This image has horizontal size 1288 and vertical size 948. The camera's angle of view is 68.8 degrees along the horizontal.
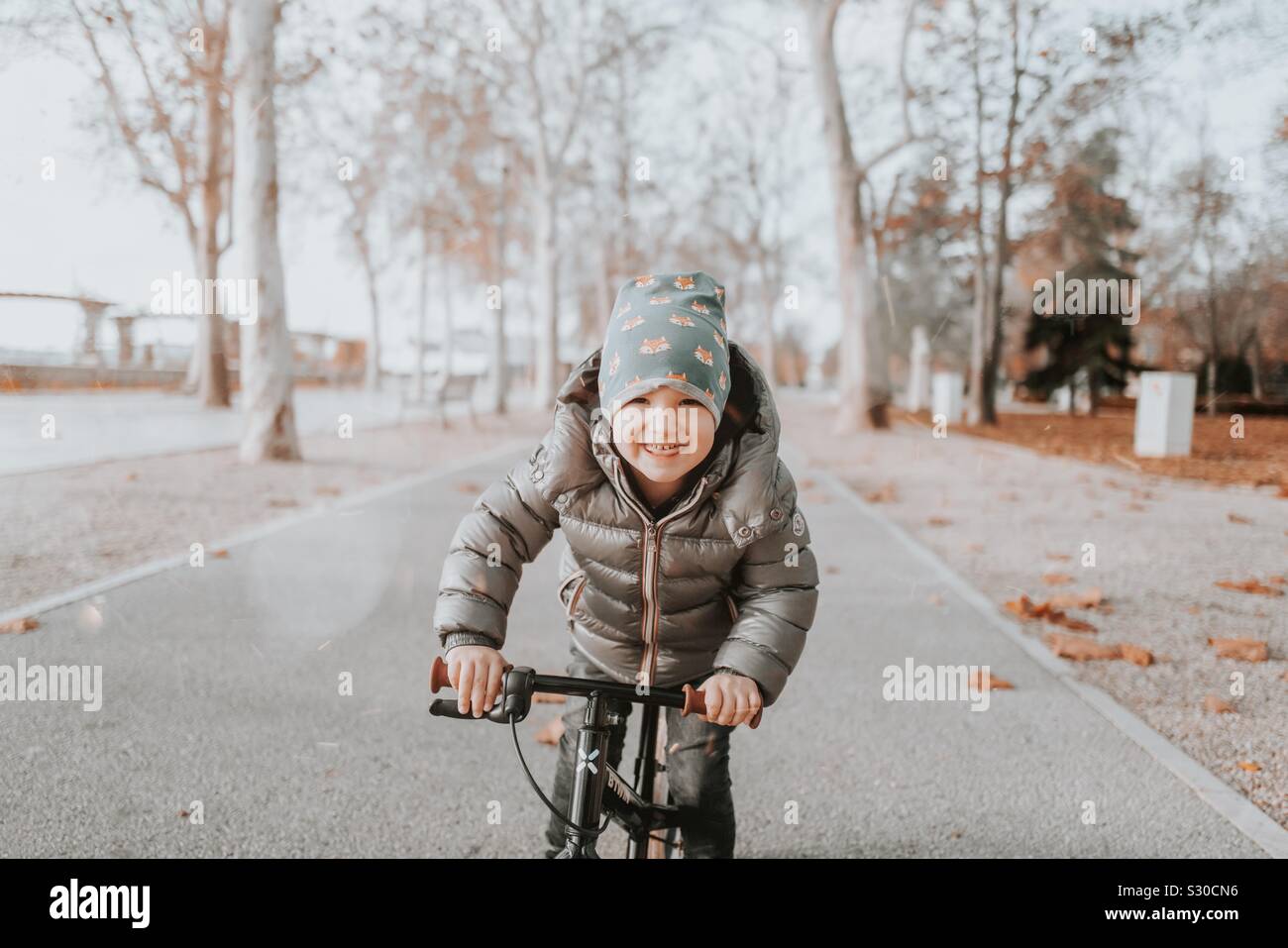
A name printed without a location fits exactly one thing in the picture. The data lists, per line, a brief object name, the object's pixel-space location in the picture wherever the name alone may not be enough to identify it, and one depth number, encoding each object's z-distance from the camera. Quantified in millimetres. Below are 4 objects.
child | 1685
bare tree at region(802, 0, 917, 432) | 16203
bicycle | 1545
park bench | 16516
